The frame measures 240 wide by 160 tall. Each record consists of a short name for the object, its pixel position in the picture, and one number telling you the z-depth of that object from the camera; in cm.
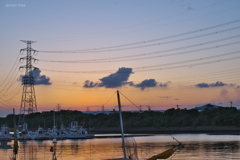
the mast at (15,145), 8226
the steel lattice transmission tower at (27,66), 15112
